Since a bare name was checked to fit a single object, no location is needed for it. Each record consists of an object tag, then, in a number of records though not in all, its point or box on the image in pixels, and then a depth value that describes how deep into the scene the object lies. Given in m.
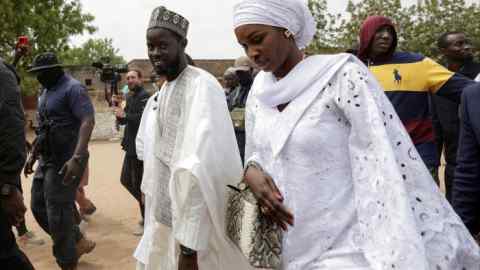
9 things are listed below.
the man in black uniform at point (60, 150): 4.53
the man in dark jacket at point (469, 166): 2.04
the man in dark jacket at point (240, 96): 5.65
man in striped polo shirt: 3.52
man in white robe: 2.67
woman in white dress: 1.62
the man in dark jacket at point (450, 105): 4.66
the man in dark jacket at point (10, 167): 3.10
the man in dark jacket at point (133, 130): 6.18
